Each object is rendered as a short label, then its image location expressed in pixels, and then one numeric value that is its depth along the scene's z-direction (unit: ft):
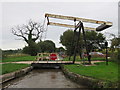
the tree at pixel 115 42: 29.60
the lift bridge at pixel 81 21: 33.36
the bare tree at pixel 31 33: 104.77
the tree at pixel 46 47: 125.41
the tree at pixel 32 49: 89.83
